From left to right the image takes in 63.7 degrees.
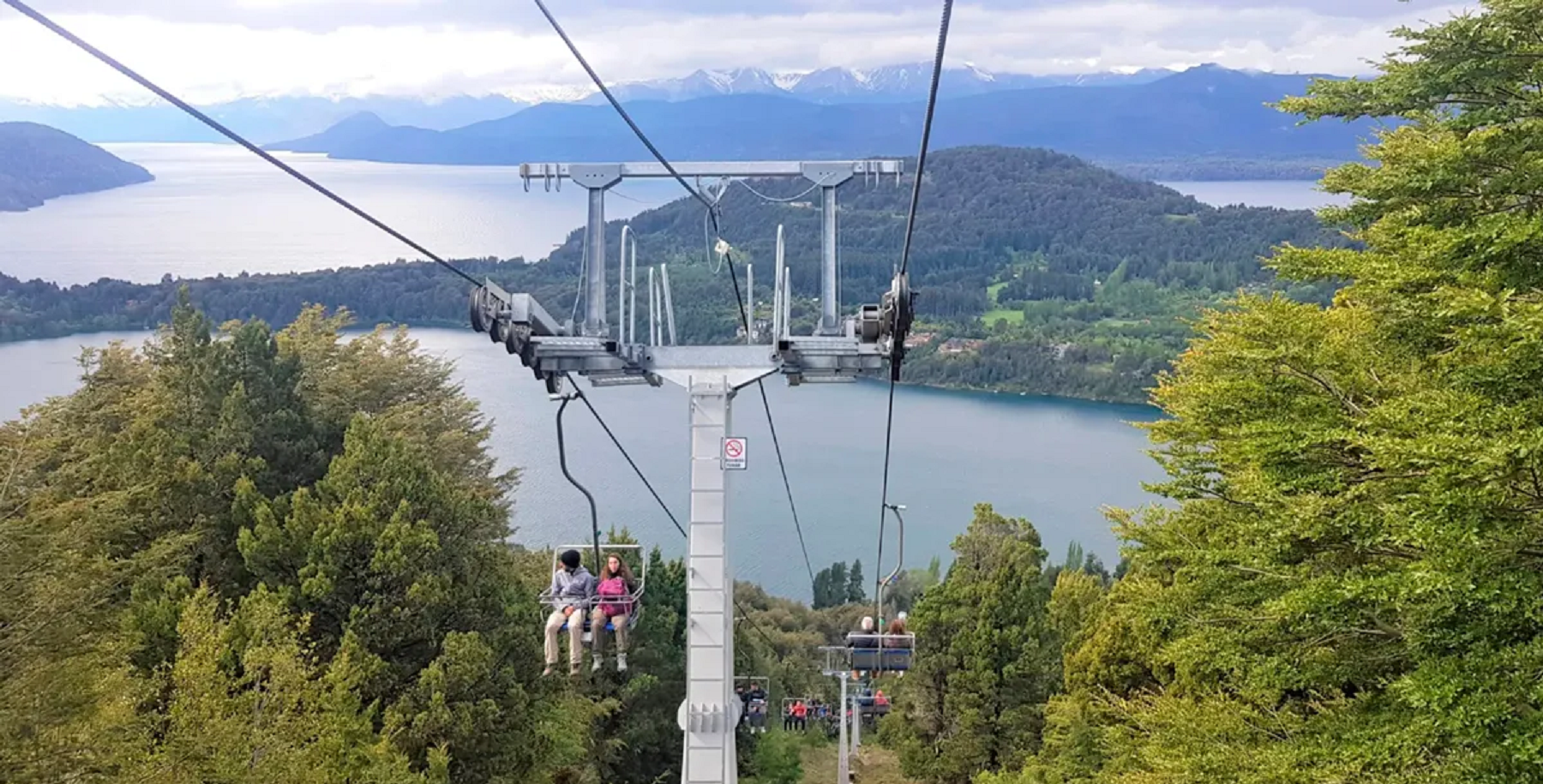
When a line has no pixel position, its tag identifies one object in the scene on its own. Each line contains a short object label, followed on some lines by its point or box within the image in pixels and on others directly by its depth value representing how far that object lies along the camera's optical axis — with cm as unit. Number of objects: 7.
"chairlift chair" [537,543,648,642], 853
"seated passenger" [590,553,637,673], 848
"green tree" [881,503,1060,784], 1844
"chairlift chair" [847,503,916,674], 1588
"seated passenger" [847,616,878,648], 1595
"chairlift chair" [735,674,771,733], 2031
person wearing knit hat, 847
